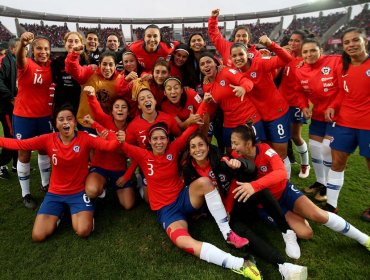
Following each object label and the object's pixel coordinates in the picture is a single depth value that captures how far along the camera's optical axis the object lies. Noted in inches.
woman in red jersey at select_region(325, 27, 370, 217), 124.0
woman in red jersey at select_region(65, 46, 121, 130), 157.0
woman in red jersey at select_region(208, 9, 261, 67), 168.7
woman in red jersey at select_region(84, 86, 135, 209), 145.6
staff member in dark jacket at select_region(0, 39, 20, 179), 195.2
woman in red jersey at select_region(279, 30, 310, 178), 173.9
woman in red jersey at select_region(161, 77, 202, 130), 155.1
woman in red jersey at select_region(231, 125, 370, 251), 111.9
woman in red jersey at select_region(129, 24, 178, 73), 177.8
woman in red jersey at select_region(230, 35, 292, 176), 146.9
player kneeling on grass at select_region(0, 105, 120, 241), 134.6
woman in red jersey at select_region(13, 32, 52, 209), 153.5
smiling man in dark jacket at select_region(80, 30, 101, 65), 189.3
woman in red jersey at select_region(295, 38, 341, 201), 144.7
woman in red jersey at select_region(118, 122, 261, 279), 110.4
